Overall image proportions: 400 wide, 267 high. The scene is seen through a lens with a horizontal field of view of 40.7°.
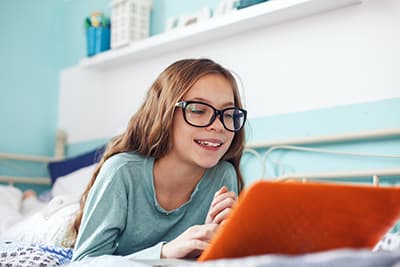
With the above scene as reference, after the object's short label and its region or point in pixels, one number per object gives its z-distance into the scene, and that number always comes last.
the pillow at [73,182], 2.11
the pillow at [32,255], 1.03
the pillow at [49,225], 1.41
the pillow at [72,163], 2.35
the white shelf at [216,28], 1.69
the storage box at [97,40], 2.43
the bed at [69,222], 0.61
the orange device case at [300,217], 0.64
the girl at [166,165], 1.05
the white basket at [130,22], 2.28
